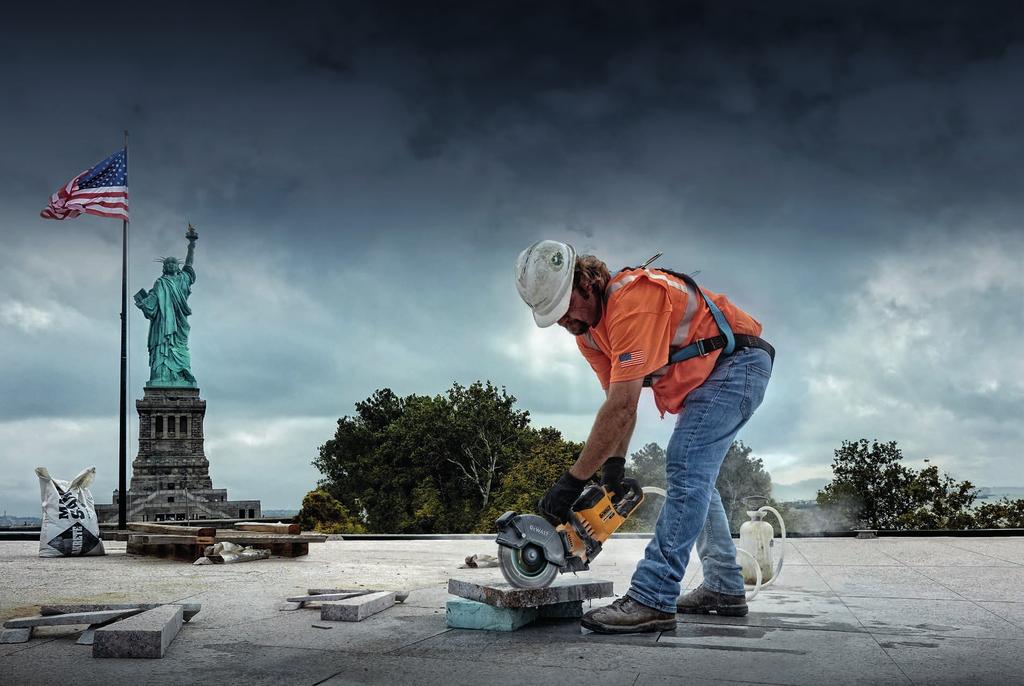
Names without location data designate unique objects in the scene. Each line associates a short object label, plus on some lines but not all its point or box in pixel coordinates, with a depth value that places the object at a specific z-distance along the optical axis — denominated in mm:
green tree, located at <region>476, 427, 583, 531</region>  29969
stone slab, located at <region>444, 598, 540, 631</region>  3545
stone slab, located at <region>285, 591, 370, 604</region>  4258
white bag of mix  8539
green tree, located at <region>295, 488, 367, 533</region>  23125
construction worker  3357
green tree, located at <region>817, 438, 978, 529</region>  22328
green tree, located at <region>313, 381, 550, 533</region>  35000
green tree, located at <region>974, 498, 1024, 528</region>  19094
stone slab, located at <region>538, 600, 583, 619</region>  3855
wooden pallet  7867
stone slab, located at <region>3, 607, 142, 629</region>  3406
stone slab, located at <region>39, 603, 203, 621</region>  3746
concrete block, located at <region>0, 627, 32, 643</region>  3301
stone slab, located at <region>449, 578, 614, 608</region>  3443
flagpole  16141
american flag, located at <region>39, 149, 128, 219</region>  17156
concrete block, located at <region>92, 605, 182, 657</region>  2992
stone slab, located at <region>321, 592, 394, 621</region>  3793
